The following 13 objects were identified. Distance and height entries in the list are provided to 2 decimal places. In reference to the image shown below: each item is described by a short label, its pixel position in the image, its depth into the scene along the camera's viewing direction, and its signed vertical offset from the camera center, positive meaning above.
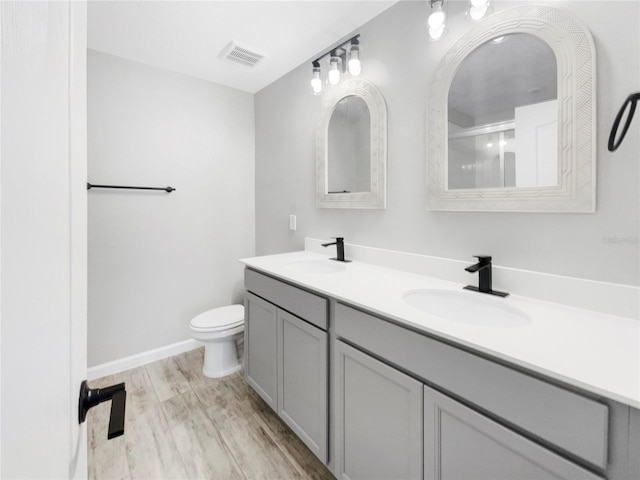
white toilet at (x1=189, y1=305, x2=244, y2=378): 2.04 -0.72
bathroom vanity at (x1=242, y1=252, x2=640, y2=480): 0.63 -0.43
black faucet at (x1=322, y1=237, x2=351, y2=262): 1.84 -0.07
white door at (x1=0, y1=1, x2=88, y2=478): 0.24 +0.00
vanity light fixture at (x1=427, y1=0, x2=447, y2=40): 1.23 +0.94
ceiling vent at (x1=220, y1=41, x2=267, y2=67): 1.98 +1.32
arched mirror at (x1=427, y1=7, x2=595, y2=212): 1.01 +0.48
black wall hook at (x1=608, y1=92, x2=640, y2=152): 0.84 +0.35
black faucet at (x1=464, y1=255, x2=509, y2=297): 1.17 -0.16
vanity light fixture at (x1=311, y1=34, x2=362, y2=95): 1.67 +1.09
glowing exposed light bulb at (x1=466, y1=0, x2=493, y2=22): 1.15 +0.93
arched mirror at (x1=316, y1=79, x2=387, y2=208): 1.66 +0.57
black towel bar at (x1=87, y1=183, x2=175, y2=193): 2.00 +0.38
